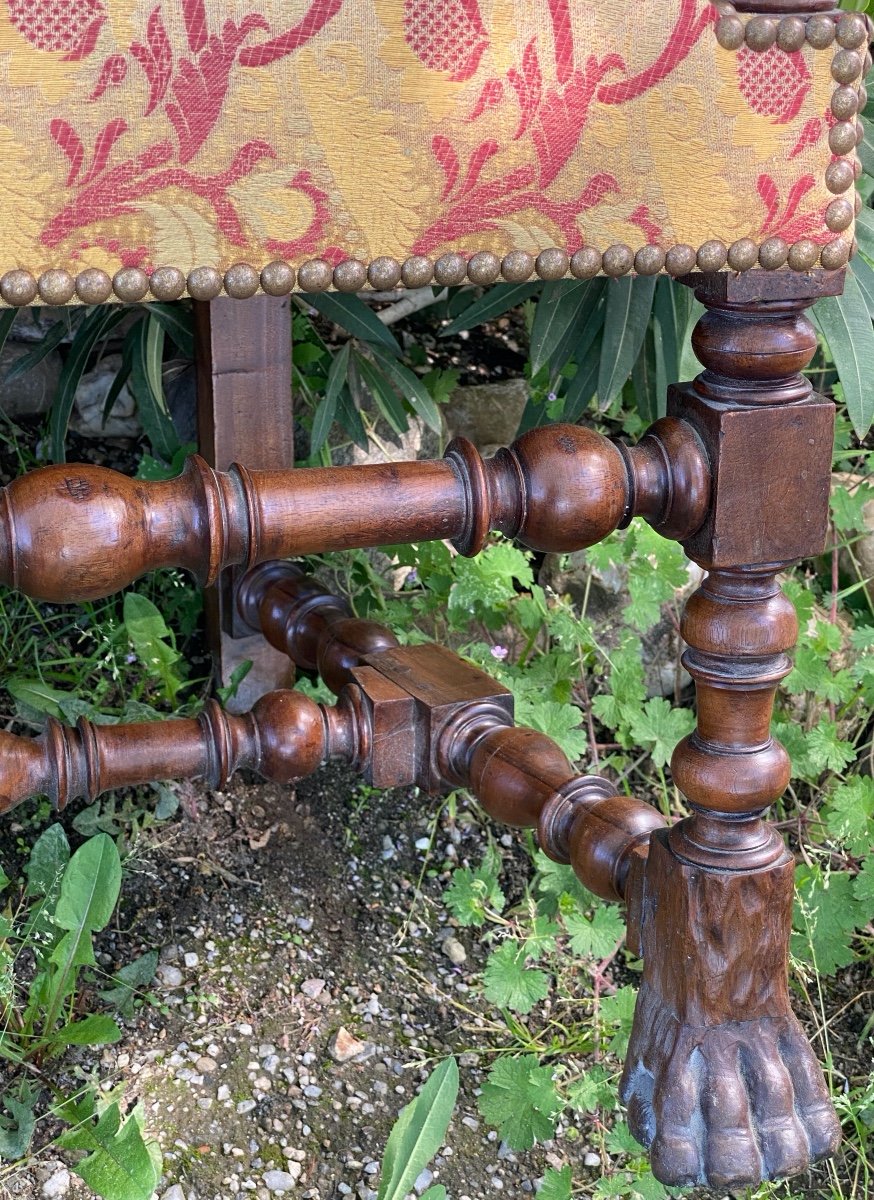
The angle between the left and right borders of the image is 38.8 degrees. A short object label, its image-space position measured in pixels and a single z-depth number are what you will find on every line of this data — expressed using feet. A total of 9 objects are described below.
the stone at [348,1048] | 3.81
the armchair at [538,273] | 2.32
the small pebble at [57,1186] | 3.22
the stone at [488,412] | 5.96
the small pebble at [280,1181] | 3.36
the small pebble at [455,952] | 4.25
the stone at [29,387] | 5.36
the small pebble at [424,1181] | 3.45
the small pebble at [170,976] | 3.90
